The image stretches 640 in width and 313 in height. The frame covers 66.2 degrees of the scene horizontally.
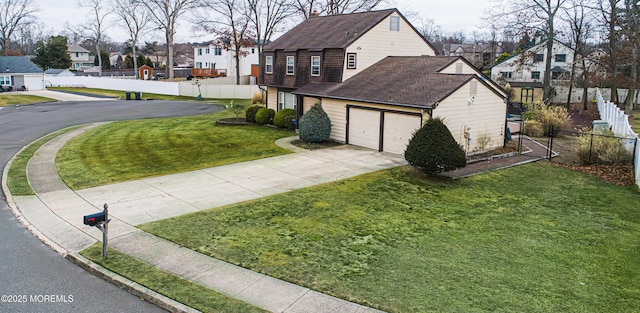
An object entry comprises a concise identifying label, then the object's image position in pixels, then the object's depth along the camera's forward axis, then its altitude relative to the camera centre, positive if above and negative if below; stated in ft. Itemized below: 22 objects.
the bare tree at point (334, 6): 180.55 +29.77
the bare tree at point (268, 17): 187.46 +26.67
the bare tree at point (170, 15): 212.43 +30.20
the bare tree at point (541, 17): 141.28 +21.01
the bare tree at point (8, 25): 287.07 +33.23
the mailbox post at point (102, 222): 32.28 -9.25
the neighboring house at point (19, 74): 194.29 +2.86
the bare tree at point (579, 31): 151.42 +19.50
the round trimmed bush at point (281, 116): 99.26 -6.08
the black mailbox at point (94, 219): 32.12 -8.98
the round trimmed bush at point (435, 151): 57.47 -7.26
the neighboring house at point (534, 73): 192.54 +7.69
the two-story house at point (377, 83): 72.79 +0.83
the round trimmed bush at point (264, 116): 103.86 -6.37
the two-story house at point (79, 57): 371.97 +19.26
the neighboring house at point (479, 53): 284.47 +21.56
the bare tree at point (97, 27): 274.57 +31.07
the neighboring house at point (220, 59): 250.27 +13.81
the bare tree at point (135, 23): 255.70 +31.52
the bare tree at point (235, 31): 191.42 +21.72
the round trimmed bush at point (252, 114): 106.73 -6.17
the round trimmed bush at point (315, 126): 80.69 -6.48
